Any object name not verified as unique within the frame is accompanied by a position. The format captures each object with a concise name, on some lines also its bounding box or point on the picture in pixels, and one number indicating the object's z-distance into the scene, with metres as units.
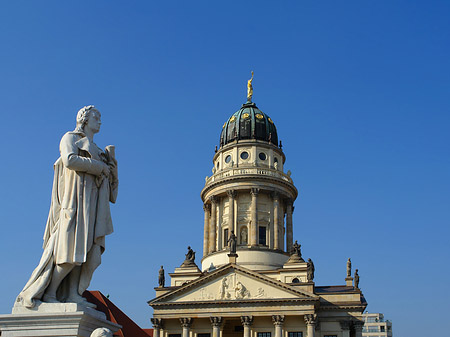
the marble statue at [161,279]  59.97
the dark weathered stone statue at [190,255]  66.88
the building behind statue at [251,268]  54.88
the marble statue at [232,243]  58.34
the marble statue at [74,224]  6.46
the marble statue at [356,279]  58.69
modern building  152.88
